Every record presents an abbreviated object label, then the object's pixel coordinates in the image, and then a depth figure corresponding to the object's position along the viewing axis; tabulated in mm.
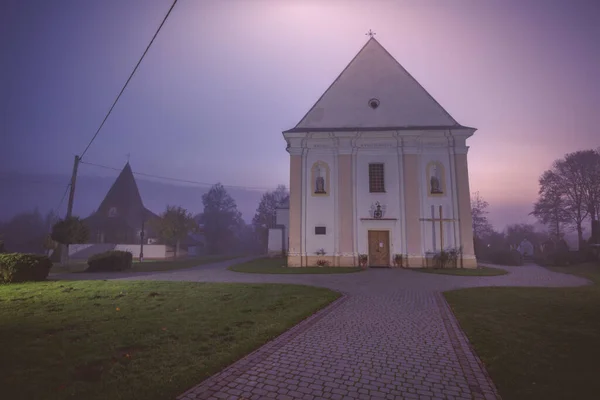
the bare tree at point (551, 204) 38906
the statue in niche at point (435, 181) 22200
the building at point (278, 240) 38306
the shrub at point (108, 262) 20828
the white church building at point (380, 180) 21625
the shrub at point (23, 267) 14688
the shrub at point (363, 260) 21422
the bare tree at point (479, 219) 45625
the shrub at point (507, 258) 27031
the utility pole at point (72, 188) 23609
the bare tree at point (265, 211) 70438
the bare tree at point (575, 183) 36562
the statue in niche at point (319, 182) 22969
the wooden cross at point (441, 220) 21297
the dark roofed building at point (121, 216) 43969
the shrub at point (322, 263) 21516
